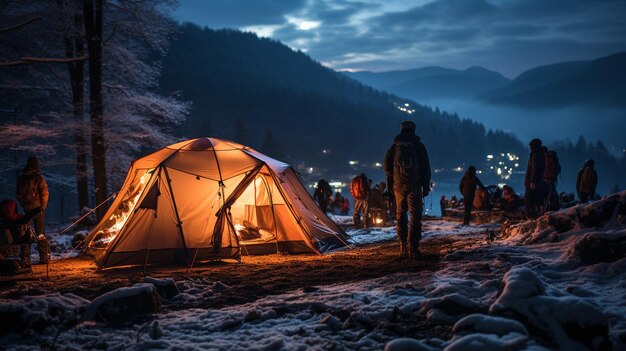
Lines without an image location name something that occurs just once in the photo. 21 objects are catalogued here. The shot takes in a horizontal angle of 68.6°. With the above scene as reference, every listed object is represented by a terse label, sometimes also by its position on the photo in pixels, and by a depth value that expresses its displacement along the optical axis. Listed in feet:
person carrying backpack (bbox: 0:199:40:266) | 27.93
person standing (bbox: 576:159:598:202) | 48.14
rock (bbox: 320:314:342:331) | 15.51
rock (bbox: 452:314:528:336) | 13.26
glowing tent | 29.78
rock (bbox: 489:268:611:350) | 12.79
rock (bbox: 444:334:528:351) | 12.13
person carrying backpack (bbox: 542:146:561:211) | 41.21
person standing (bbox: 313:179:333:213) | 57.42
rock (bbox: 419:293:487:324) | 15.17
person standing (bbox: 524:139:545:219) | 37.81
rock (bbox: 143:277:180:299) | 20.27
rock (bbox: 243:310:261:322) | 16.81
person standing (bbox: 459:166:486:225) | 49.78
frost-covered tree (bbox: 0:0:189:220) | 50.42
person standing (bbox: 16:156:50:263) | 30.76
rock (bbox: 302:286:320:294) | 20.54
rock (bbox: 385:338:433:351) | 12.72
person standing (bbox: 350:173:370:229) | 50.90
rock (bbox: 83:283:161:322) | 17.08
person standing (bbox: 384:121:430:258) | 26.20
